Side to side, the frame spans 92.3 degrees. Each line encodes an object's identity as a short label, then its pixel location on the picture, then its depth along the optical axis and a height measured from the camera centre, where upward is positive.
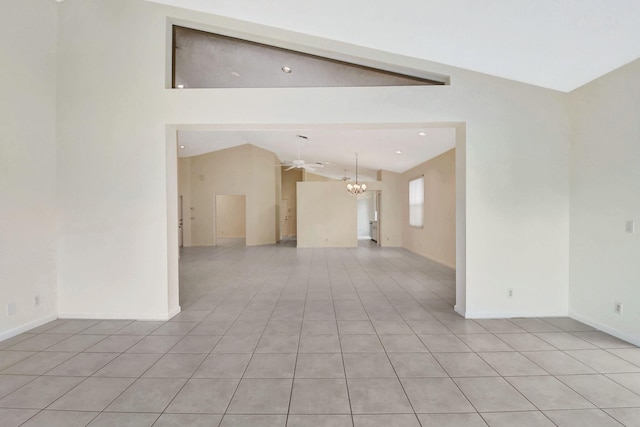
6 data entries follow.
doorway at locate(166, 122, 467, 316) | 3.68 +0.22
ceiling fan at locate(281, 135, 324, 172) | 8.36 +1.93
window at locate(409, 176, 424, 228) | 8.94 +0.21
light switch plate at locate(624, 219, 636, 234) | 2.84 -0.17
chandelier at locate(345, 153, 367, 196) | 10.52 +0.73
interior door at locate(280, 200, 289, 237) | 17.50 -0.50
